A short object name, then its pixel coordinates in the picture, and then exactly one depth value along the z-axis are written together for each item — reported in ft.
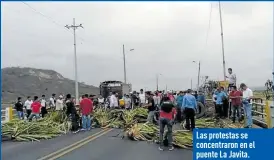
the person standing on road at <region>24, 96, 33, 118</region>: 91.35
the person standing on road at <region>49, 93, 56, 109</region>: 99.76
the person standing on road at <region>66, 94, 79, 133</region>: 70.13
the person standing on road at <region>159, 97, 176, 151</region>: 46.08
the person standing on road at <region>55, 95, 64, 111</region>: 84.91
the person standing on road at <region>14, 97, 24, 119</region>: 93.56
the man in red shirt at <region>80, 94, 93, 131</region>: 70.83
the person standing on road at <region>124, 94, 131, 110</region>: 92.10
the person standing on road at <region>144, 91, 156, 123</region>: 64.08
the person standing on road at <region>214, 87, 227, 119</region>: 71.05
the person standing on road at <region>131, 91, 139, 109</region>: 92.80
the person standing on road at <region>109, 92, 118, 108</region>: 90.39
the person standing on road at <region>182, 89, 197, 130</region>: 57.16
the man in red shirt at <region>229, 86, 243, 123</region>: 63.87
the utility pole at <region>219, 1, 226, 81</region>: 107.92
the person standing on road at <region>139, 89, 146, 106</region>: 93.76
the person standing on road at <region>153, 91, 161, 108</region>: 83.22
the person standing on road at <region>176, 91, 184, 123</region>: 71.41
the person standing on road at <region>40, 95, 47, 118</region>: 92.87
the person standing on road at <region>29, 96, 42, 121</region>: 81.10
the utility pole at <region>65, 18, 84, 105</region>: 154.92
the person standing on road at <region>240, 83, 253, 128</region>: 55.93
